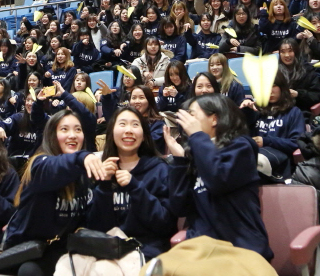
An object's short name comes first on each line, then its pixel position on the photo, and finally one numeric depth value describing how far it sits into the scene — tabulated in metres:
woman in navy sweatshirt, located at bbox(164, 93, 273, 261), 1.84
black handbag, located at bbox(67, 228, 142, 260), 1.94
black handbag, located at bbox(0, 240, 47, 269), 2.03
